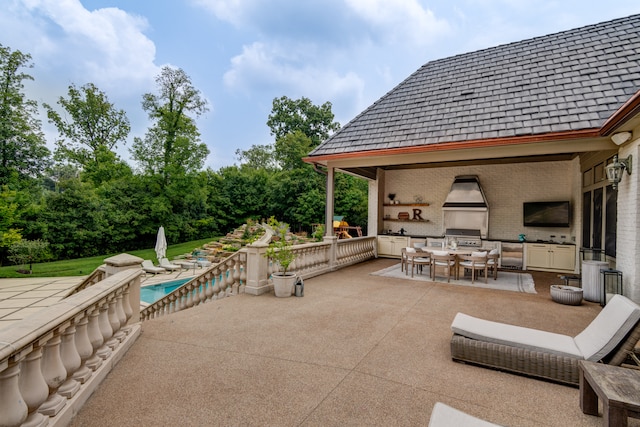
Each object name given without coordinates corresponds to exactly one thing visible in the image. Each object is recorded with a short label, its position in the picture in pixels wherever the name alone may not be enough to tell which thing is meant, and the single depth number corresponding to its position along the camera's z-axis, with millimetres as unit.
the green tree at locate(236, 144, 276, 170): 35075
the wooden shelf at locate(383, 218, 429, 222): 10507
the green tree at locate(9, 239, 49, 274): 11328
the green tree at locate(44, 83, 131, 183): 19297
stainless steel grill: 9133
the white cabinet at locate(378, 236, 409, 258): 10266
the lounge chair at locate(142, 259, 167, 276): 12023
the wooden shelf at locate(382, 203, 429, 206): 10502
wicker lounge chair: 2529
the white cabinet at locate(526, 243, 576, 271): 8195
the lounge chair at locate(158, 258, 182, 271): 12484
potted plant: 5441
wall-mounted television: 8492
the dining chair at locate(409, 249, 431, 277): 7062
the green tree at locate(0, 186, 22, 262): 10805
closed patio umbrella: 12991
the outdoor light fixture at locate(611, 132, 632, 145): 4729
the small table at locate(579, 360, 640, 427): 1751
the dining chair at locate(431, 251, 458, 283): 6852
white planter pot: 5434
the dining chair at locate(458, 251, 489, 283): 6699
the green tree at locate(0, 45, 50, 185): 13898
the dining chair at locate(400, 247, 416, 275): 7240
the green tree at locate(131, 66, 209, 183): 17859
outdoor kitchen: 8570
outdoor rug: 6426
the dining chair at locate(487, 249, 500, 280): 7014
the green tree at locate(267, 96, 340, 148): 26312
